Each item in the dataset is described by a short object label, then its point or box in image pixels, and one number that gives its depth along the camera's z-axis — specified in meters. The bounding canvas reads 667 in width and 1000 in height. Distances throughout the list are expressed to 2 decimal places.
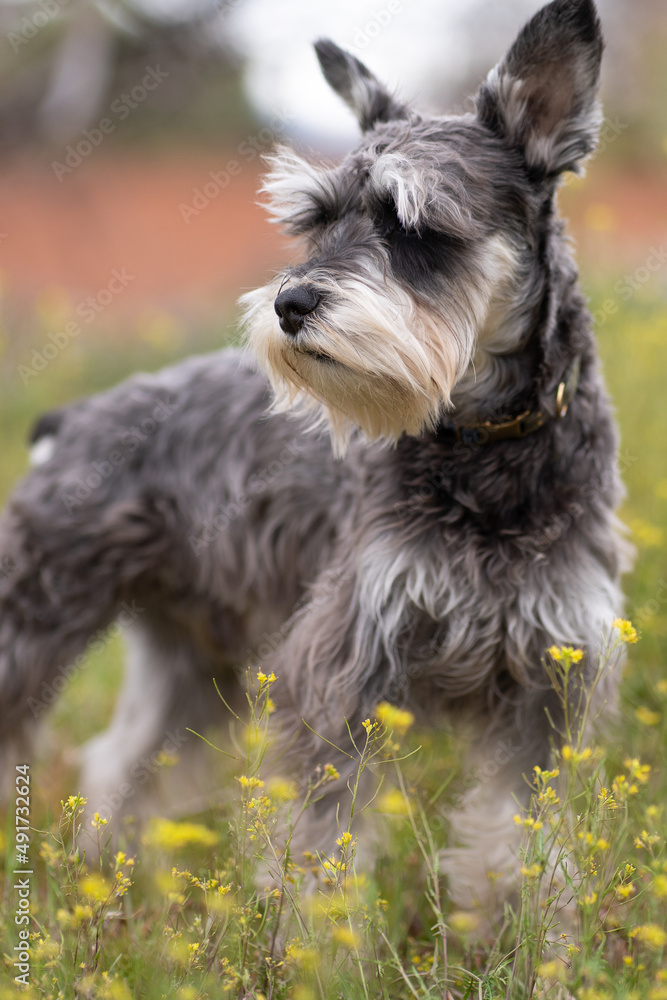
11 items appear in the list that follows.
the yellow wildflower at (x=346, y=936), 2.02
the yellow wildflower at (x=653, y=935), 1.92
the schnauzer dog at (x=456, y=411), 2.86
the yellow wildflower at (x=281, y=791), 2.30
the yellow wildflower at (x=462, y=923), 2.30
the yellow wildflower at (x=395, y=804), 2.27
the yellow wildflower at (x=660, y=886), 1.99
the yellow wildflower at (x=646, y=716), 3.24
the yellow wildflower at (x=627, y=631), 2.31
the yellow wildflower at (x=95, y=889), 2.15
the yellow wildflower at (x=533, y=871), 2.07
